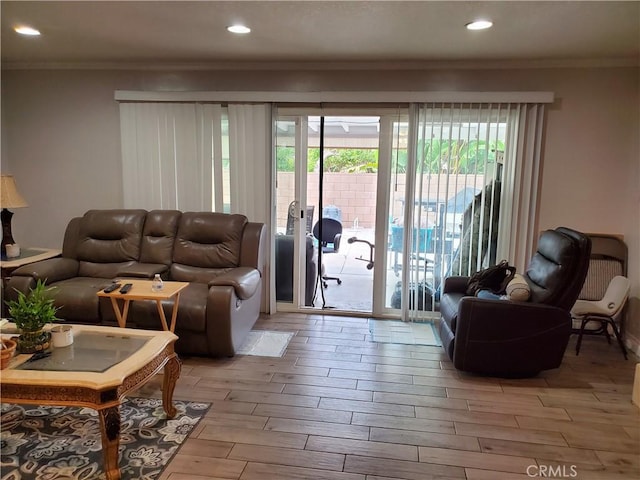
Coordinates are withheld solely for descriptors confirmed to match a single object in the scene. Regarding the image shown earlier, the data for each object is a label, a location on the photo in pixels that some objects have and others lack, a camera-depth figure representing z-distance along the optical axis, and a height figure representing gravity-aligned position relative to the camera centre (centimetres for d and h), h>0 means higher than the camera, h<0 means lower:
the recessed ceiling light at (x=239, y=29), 303 +106
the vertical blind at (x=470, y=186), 382 +0
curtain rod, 372 +77
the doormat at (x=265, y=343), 342 -130
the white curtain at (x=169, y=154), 417 +26
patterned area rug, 203 -131
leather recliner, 289 -91
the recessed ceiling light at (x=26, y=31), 319 +108
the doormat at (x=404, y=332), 372 -129
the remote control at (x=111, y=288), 299 -73
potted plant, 211 -68
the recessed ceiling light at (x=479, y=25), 283 +105
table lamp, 360 -20
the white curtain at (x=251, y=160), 410 +21
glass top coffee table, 185 -84
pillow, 297 -70
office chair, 527 -61
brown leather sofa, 324 -71
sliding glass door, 385 -8
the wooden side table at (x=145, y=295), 290 -75
